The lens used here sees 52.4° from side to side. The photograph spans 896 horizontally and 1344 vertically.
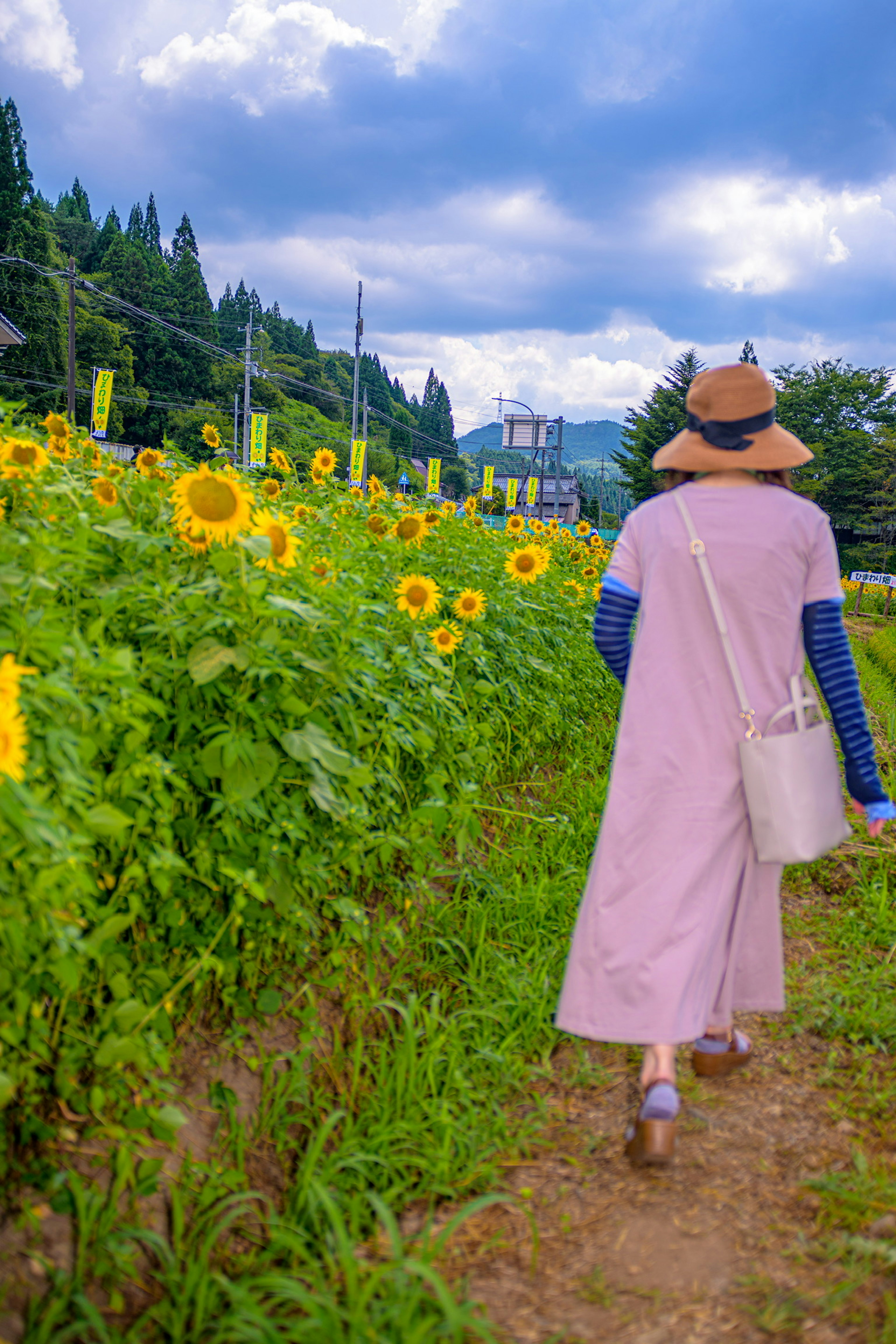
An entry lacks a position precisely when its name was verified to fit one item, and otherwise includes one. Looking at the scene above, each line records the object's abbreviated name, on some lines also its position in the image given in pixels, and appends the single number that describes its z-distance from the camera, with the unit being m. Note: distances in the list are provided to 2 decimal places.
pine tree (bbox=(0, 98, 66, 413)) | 37.69
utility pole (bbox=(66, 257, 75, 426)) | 26.80
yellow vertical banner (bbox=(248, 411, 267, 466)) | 27.11
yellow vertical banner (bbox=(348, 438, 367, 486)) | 25.72
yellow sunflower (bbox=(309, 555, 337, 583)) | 2.60
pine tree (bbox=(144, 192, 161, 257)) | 82.31
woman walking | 2.03
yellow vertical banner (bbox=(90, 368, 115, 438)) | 22.67
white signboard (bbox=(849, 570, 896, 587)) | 16.23
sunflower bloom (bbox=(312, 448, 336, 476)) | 4.97
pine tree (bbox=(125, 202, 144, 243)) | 81.50
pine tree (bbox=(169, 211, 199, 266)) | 68.50
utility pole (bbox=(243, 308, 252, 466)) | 44.31
